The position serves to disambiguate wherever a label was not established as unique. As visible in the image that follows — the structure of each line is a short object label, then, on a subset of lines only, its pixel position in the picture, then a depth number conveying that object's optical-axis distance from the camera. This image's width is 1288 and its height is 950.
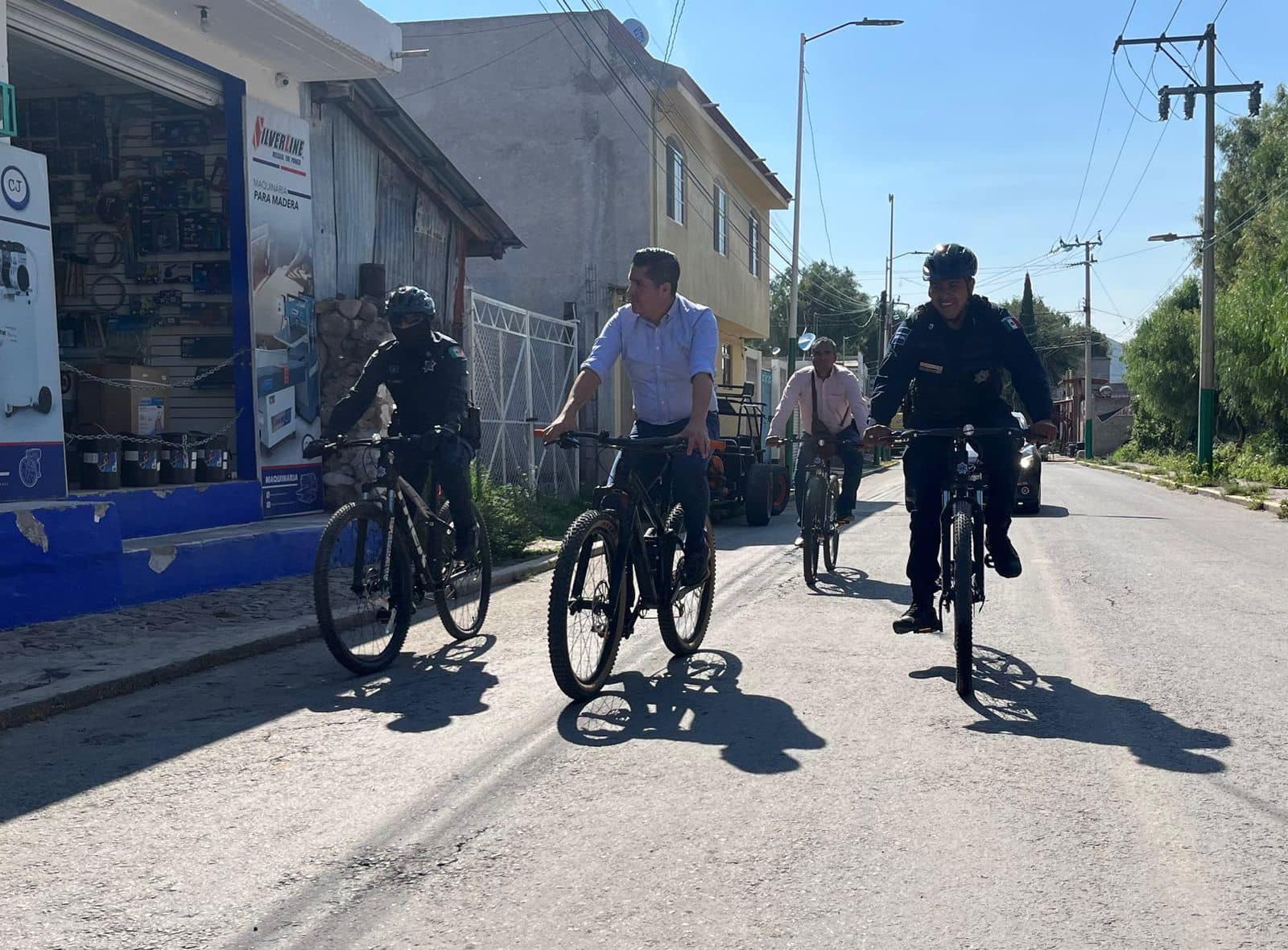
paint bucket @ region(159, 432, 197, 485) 9.59
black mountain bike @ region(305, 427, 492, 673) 5.48
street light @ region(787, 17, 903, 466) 27.50
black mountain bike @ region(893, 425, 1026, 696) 5.06
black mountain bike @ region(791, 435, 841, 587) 8.52
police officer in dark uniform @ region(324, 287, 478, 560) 6.30
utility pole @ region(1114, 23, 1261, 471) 26.80
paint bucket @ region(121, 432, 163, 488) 9.34
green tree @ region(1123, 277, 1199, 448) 40.53
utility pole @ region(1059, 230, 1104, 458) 55.50
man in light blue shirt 5.54
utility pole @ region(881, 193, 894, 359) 60.78
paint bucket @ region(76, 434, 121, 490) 9.02
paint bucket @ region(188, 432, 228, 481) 9.90
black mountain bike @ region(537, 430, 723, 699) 4.82
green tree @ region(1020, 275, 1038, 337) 83.80
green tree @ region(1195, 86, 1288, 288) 33.22
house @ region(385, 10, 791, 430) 20.28
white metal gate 14.62
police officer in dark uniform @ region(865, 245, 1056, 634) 5.57
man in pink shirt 9.12
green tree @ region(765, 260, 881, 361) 70.25
